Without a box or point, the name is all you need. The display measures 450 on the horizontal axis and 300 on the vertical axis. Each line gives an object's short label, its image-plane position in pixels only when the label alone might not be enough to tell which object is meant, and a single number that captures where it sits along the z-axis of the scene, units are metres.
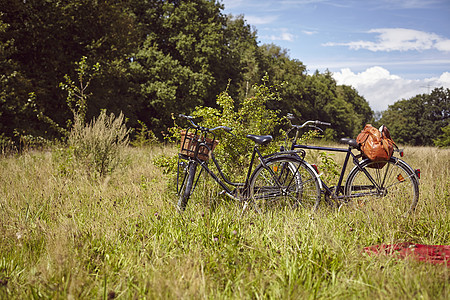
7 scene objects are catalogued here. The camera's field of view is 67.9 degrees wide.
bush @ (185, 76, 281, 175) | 5.40
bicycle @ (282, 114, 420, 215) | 4.23
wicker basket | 4.31
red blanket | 2.75
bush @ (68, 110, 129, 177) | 6.20
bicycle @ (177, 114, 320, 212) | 4.26
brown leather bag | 4.18
